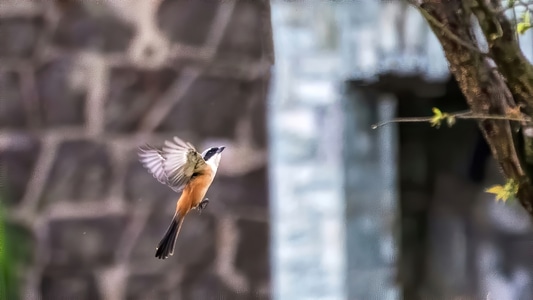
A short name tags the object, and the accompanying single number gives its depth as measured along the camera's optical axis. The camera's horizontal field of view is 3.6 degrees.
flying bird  15.56
